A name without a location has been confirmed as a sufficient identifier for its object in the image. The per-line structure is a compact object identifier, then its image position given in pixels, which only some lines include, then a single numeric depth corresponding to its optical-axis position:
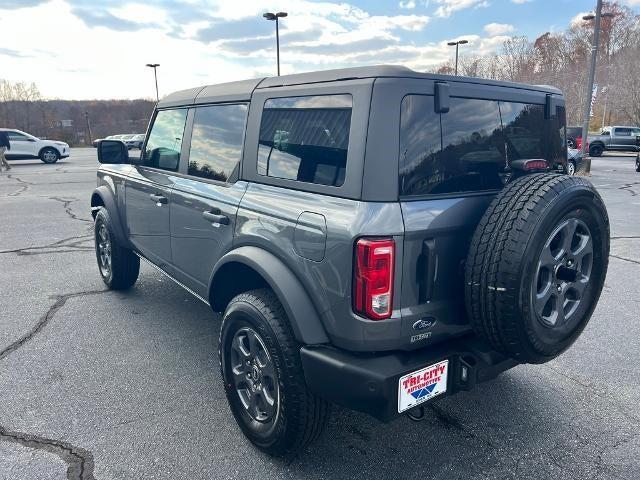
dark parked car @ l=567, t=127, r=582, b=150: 24.21
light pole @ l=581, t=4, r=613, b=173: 14.88
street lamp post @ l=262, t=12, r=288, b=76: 27.67
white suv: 22.62
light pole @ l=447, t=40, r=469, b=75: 36.50
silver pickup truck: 28.17
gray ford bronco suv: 2.02
